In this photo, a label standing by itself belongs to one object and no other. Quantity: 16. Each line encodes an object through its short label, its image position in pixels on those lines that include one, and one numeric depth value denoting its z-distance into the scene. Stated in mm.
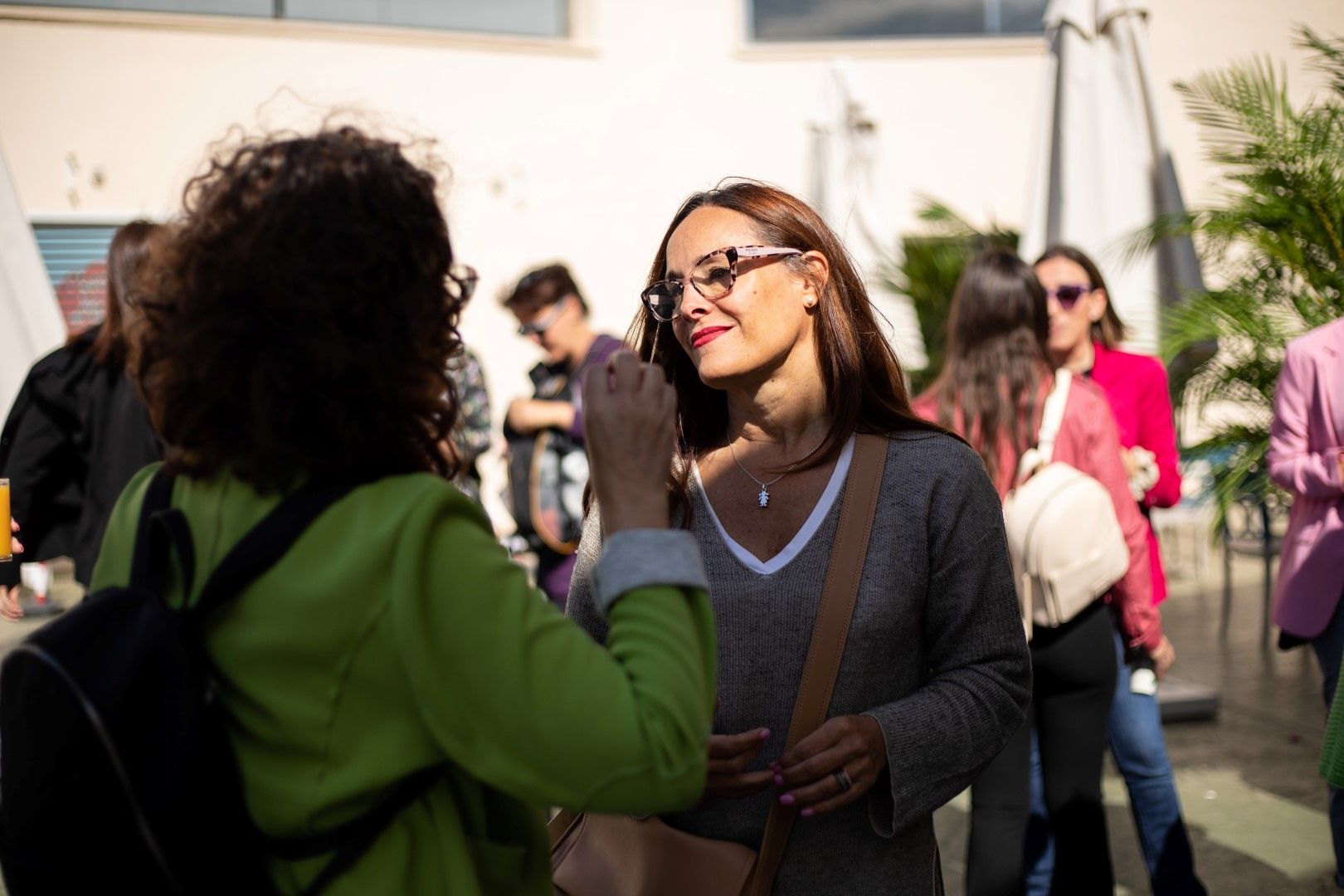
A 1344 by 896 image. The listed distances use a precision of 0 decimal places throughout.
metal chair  7105
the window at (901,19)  13633
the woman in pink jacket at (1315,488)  3461
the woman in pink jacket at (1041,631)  3289
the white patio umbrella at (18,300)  4020
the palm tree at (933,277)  6773
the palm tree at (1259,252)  4789
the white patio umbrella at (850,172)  7176
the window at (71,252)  11266
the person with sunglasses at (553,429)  4910
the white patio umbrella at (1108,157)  5570
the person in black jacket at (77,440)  3906
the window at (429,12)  12258
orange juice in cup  2389
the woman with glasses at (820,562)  1756
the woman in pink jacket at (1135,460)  3488
